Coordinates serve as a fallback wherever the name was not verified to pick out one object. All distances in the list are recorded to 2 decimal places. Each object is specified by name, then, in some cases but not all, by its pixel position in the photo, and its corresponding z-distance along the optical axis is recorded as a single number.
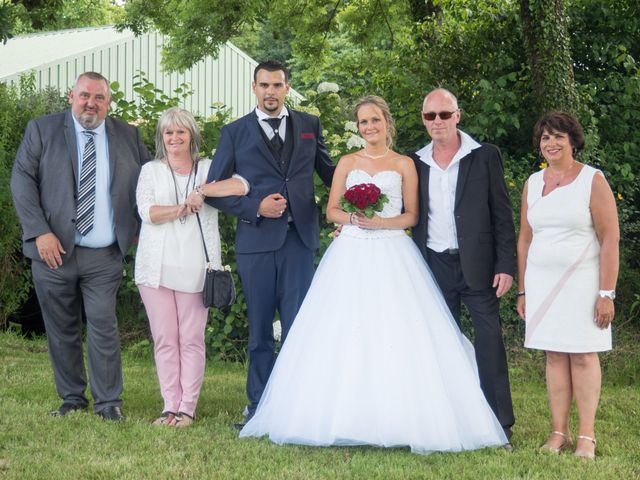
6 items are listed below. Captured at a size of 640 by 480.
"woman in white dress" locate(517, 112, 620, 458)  5.32
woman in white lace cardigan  6.15
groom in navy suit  6.07
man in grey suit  6.24
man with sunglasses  5.70
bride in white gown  5.37
